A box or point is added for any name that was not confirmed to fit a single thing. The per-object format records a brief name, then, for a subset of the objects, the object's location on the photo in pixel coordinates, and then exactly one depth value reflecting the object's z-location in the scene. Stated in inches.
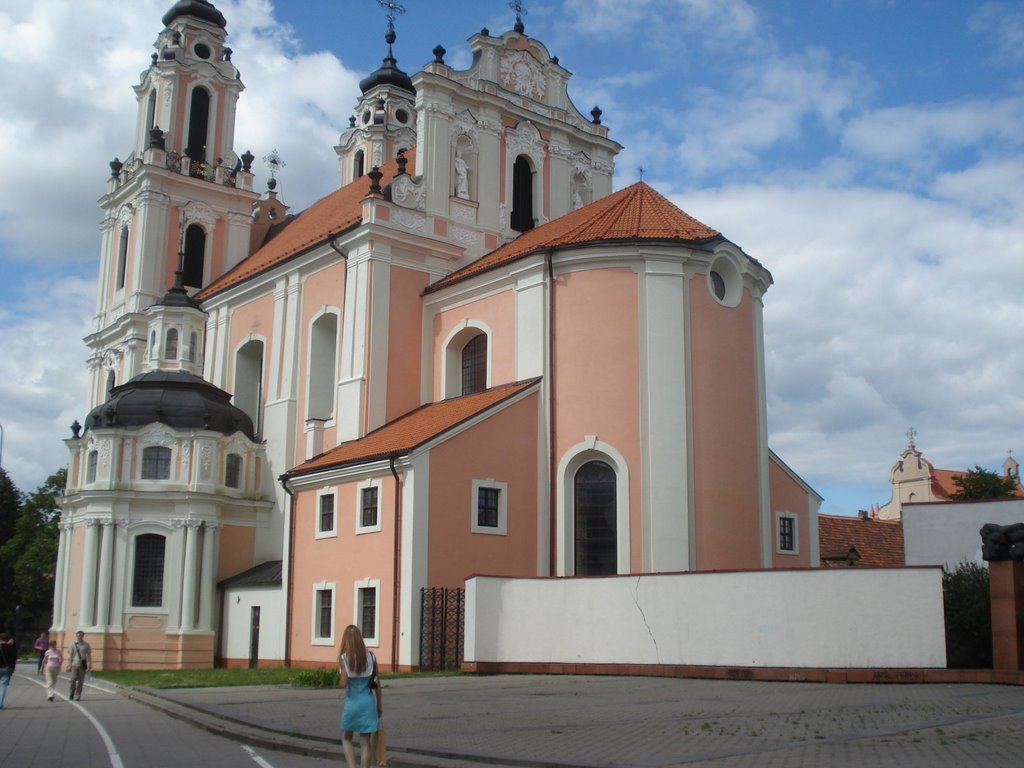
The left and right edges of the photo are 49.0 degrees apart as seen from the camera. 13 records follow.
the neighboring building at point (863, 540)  1541.6
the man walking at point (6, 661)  768.9
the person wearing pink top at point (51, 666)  872.9
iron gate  948.0
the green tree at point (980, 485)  1989.4
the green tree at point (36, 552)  2194.9
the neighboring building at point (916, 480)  3585.1
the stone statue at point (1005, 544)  679.1
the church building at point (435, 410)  1027.9
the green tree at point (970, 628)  716.0
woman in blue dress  379.6
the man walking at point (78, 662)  866.8
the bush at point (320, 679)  789.9
